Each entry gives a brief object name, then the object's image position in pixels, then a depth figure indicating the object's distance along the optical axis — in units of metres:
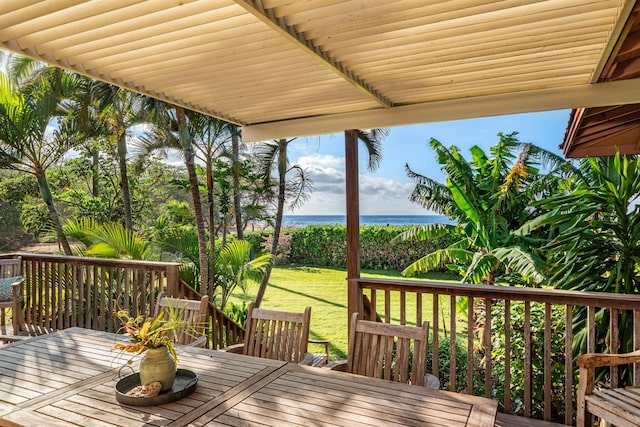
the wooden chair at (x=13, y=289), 4.54
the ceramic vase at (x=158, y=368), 1.95
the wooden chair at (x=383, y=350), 2.29
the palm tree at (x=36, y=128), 7.11
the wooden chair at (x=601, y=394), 2.23
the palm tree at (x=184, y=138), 7.23
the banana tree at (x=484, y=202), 6.38
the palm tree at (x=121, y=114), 7.64
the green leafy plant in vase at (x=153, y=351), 1.94
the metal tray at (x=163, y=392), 1.83
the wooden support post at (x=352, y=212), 3.80
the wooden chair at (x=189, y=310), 2.90
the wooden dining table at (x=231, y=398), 1.71
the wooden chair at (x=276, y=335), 2.70
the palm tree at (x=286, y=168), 9.43
